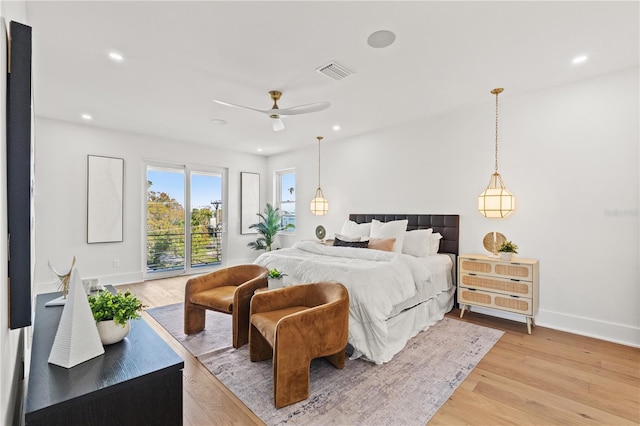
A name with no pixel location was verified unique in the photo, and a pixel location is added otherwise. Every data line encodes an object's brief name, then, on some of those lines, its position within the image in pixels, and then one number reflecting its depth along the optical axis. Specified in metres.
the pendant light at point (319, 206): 5.98
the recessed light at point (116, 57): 2.73
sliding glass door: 5.71
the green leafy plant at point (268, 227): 6.71
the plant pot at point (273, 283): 2.85
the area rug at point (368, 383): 1.97
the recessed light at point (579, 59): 2.80
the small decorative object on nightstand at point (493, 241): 3.81
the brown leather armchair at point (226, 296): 2.85
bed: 2.62
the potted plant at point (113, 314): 1.44
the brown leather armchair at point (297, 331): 2.02
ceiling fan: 3.04
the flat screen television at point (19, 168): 0.93
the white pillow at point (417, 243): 4.05
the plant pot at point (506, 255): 3.46
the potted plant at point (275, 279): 2.83
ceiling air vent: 2.92
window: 6.90
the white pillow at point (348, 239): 4.25
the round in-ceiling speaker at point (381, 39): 2.42
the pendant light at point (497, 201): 3.61
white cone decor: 1.27
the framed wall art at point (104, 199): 4.95
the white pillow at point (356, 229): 4.76
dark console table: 1.07
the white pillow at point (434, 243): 4.15
